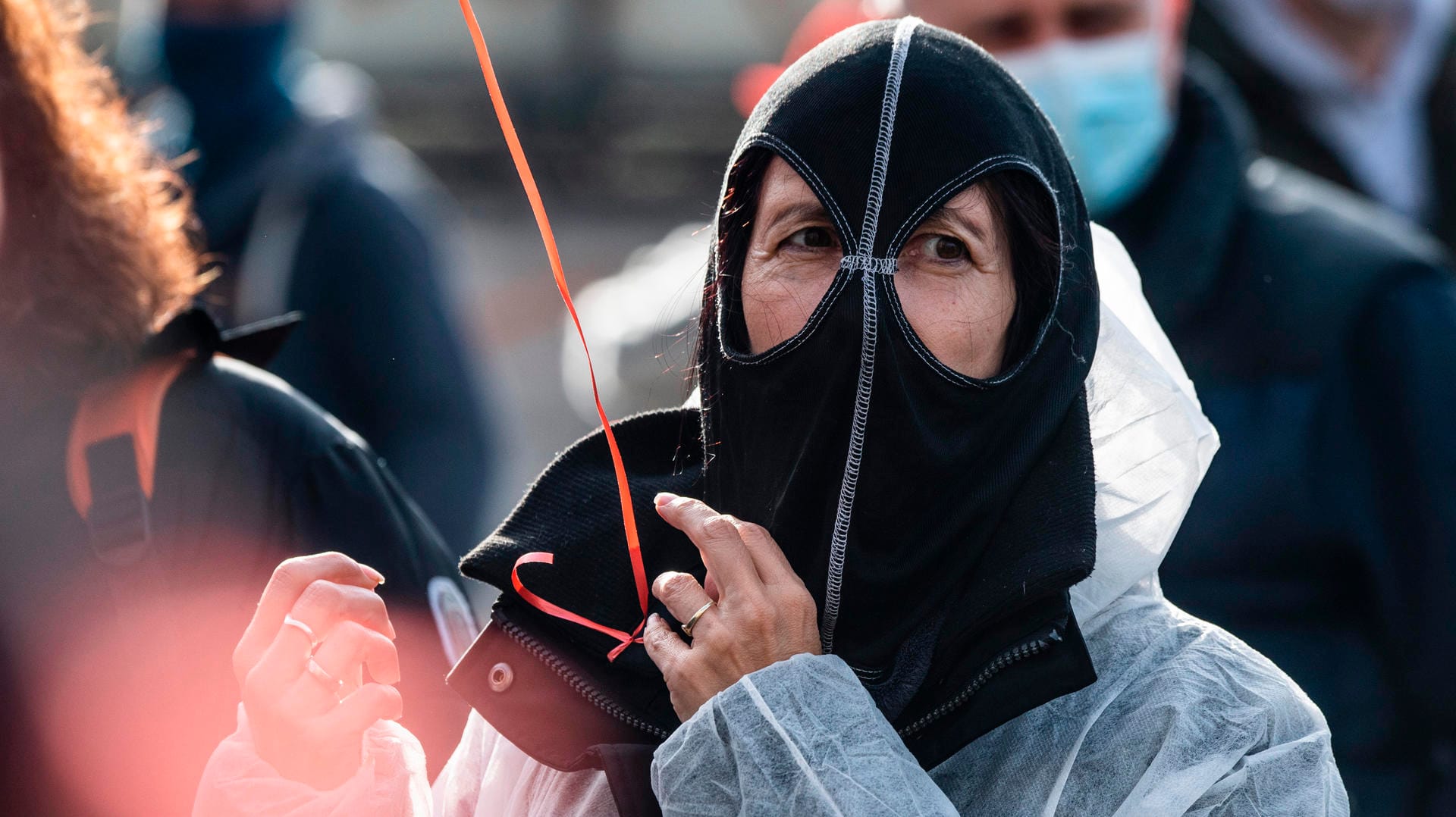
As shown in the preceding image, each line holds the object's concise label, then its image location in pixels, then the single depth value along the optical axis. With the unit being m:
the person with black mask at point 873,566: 3.58
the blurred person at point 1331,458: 6.24
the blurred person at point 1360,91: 9.90
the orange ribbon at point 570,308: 3.75
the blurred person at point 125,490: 4.17
